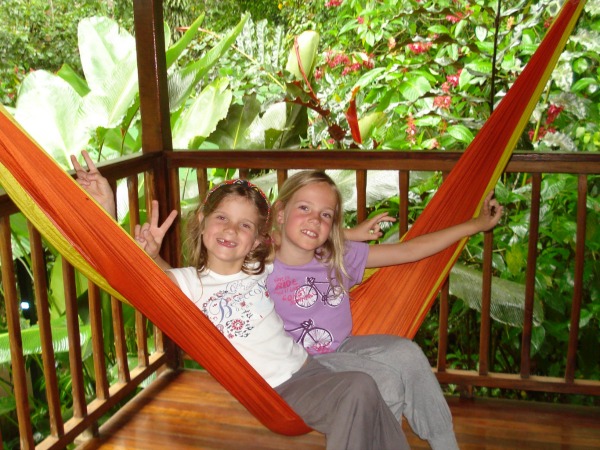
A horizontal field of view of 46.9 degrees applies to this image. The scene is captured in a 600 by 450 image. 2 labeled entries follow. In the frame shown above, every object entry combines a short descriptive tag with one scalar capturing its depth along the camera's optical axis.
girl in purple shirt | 1.66
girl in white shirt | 1.59
